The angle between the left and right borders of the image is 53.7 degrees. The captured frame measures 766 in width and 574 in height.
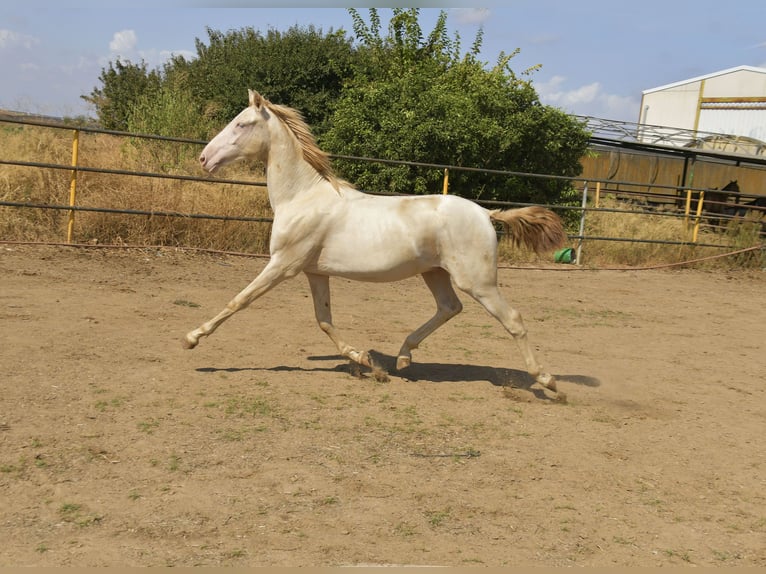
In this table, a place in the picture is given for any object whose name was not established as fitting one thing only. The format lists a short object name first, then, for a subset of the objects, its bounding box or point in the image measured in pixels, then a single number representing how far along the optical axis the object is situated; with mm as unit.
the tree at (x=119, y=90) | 18125
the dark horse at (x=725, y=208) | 17872
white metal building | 32281
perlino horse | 5125
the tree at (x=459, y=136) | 13094
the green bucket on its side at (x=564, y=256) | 11711
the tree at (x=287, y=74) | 18891
